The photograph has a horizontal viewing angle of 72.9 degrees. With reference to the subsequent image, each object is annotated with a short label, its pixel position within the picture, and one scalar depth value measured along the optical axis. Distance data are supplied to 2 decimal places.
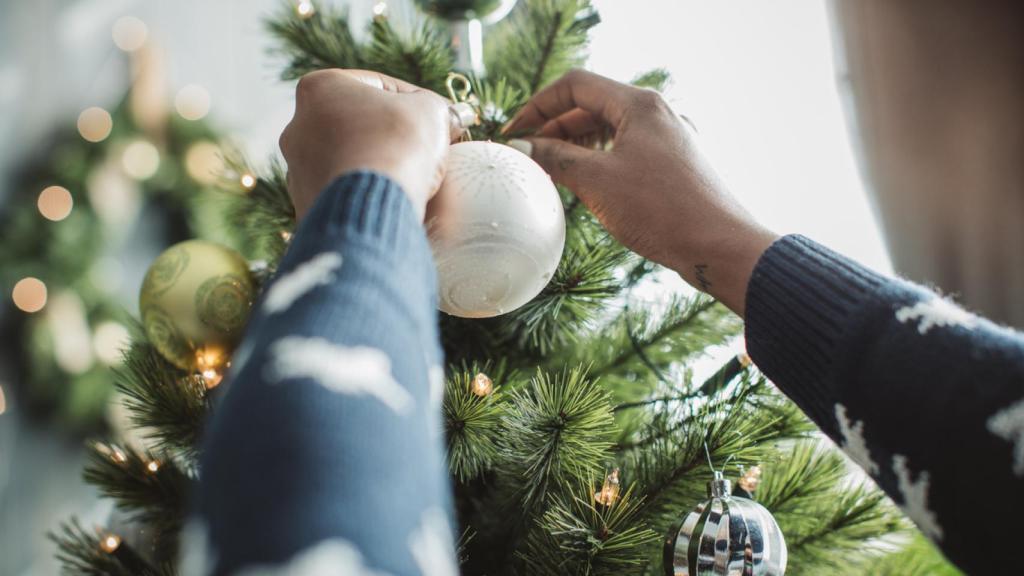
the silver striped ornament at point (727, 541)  0.47
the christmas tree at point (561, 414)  0.51
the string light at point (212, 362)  0.67
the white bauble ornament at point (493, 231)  0.43
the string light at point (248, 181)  0.66
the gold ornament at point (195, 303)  0.66
